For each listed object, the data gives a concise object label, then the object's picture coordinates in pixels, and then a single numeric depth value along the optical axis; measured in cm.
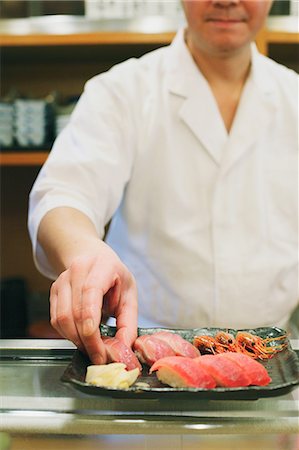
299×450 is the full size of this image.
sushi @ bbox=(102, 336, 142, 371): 100
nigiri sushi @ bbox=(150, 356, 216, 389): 91
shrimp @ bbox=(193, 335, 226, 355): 109
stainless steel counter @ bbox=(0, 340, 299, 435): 85
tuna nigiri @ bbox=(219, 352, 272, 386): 92
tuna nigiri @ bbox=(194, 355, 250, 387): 92
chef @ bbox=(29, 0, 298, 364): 175
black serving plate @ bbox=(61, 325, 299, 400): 88
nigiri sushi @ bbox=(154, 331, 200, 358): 104
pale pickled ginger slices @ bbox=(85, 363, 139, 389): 91
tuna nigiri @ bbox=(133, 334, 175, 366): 102
